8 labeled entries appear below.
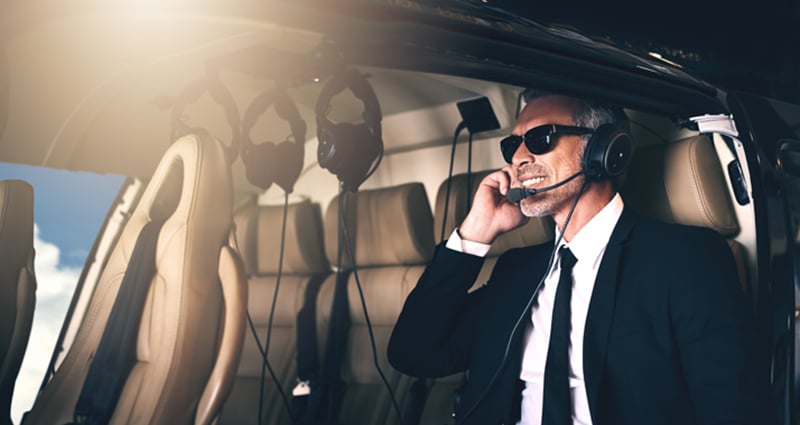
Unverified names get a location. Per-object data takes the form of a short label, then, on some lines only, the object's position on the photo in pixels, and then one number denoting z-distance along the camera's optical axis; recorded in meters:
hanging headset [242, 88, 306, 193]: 1.91
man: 1.44
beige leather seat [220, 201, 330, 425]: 3.15
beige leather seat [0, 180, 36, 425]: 1.50
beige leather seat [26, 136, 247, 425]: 1.44
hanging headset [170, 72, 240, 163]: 1.92
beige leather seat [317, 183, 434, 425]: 2.75
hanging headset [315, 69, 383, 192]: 1.58
